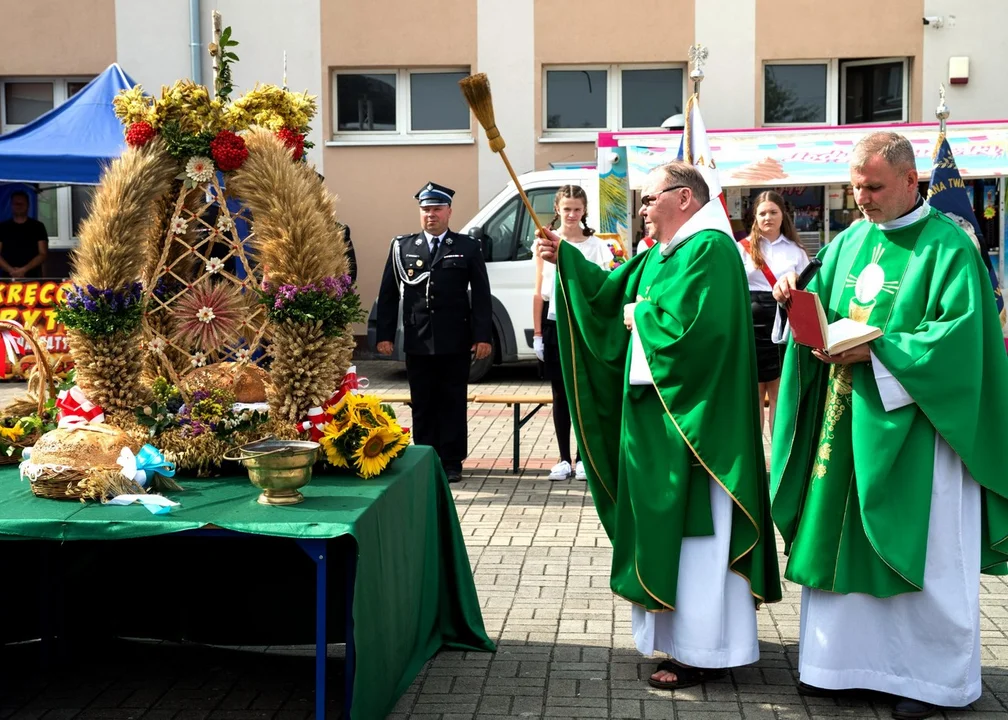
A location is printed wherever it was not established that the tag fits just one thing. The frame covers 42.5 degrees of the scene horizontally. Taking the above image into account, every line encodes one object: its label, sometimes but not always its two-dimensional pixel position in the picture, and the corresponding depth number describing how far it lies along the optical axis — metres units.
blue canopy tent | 11.47
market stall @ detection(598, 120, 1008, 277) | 12.27
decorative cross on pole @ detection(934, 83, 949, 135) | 10.25
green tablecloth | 3.73
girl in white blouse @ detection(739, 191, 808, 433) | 8.02
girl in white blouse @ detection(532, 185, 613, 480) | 7.81
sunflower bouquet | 4.36
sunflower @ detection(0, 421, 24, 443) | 4.64
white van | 12.84
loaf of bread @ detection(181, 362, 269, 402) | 4.54
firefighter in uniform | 7.93
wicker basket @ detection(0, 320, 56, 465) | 4.78
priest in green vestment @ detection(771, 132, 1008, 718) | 4.16
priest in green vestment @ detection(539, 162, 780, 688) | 4.36
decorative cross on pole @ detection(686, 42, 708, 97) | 7.77
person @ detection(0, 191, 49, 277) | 14.35
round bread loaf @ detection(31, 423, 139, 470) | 4.02
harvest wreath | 4.36
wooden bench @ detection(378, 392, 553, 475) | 8.62
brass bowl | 3.90
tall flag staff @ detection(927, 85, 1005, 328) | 8.84
